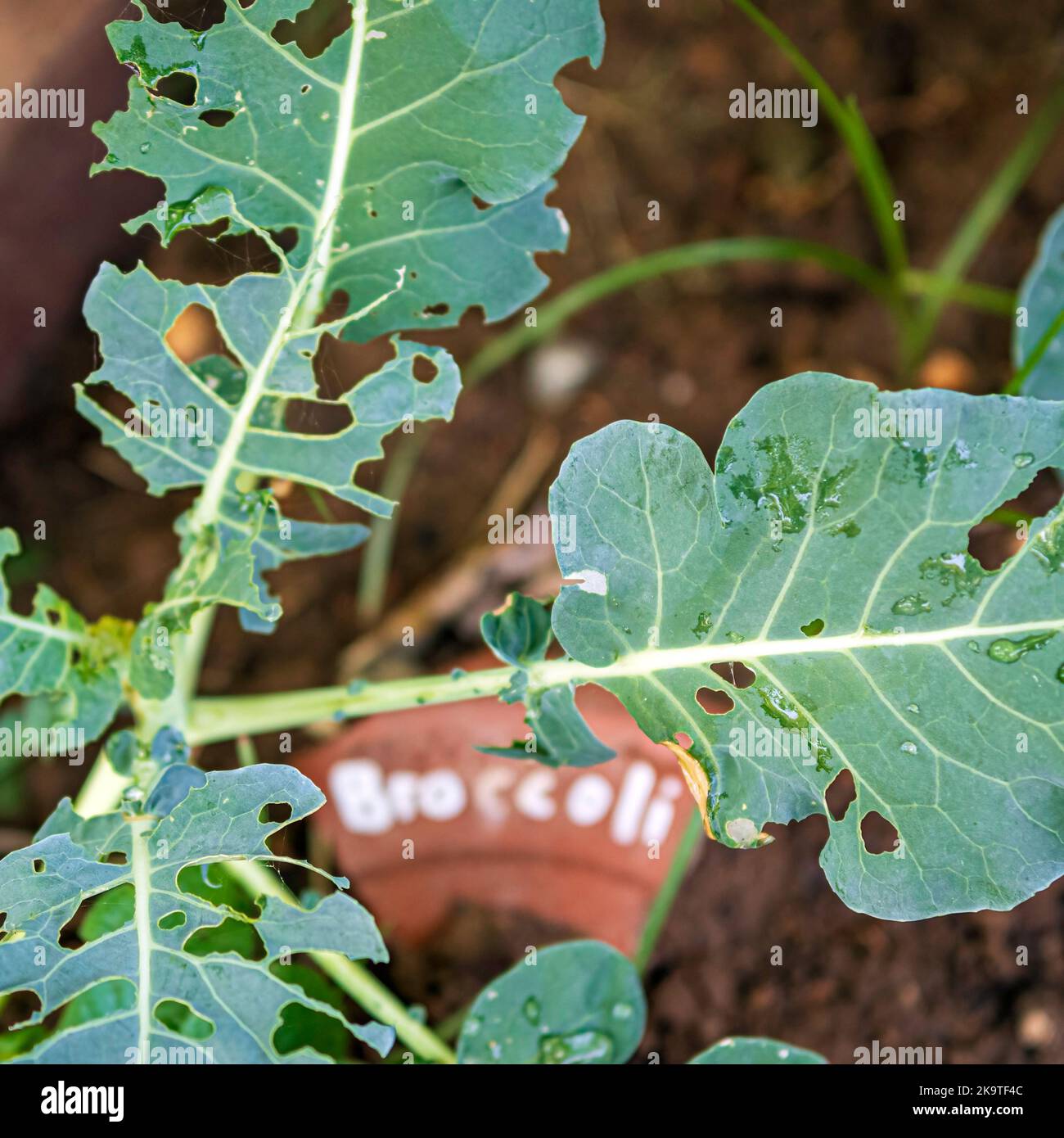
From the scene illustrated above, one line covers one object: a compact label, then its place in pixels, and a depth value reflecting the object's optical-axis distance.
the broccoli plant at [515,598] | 0.37
